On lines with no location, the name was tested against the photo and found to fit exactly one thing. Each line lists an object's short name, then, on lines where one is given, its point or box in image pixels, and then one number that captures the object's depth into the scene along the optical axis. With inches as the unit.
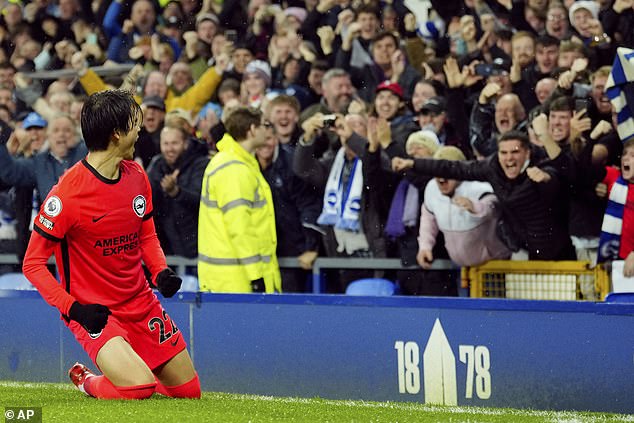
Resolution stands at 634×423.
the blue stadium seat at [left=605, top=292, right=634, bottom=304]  549.0
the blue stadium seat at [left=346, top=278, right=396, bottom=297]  745.6
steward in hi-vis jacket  701.3
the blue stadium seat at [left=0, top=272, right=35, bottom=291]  901.8
